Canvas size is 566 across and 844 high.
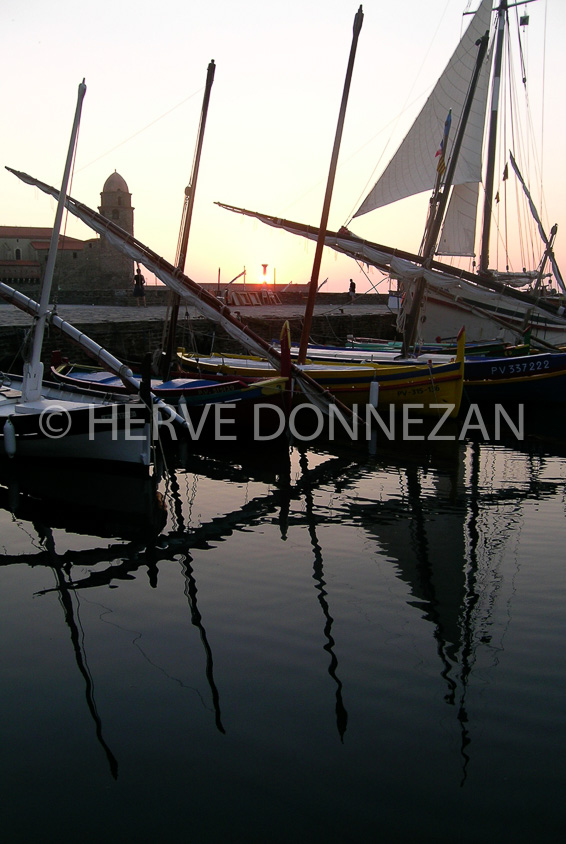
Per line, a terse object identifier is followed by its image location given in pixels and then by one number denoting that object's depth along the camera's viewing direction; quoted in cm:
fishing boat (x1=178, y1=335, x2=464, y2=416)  1861
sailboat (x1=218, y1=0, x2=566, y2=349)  2322
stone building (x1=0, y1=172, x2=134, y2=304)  7731
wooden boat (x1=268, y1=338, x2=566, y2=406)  2186
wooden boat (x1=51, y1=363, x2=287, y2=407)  1625
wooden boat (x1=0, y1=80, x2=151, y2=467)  1294
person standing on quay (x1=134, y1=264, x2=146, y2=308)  4019
